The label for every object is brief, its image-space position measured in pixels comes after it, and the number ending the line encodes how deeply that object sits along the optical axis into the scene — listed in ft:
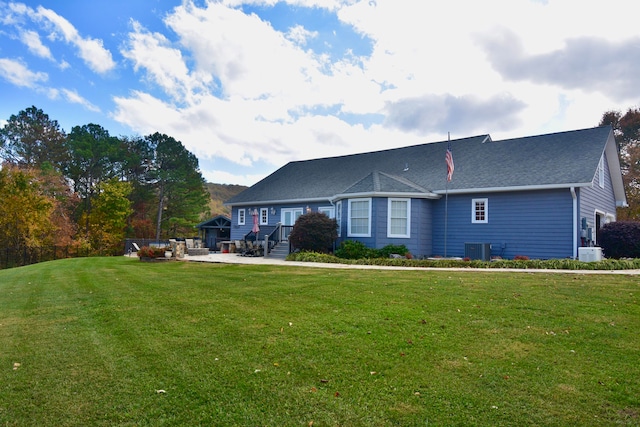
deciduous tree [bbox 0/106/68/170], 111.24
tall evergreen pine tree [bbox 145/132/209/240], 124.36
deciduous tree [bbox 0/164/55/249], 85.92
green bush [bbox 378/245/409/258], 52.24
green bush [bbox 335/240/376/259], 52.39
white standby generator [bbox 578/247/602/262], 42.57
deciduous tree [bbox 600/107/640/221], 94.02
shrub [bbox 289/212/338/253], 55.52
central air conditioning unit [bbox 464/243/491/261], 50.83
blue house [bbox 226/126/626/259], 48.47
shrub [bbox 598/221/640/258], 48.47
